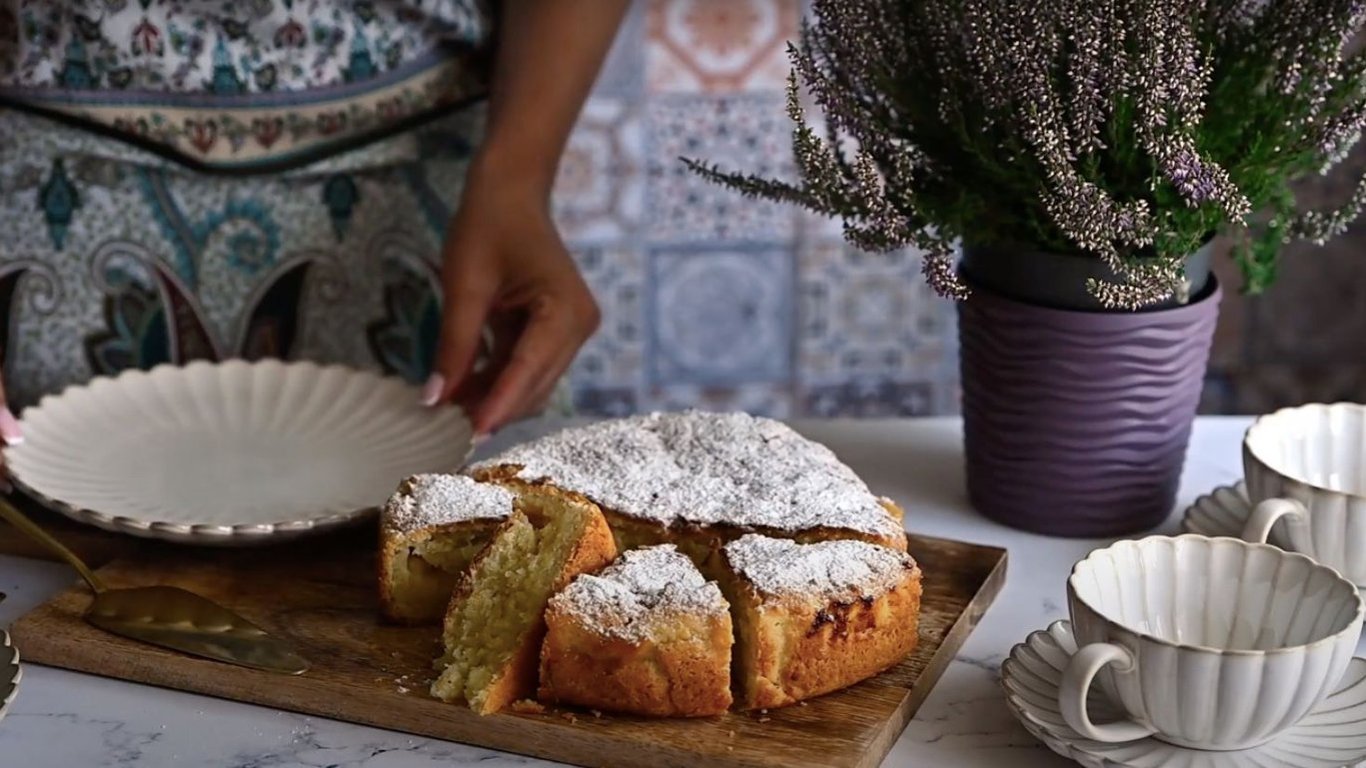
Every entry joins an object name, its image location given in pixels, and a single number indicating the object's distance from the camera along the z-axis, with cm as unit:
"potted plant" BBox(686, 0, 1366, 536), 113
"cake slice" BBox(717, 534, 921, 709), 105
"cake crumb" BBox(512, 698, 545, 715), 104
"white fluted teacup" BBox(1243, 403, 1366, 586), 114
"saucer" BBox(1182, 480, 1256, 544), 130
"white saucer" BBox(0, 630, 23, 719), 101
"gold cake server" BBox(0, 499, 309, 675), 111
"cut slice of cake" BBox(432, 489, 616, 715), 106
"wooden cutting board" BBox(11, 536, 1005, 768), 101
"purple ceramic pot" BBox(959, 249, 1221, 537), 128
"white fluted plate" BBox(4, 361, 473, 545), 132
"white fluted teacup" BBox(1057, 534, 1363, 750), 93
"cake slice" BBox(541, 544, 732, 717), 102
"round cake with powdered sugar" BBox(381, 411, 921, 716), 103
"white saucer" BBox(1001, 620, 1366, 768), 97
